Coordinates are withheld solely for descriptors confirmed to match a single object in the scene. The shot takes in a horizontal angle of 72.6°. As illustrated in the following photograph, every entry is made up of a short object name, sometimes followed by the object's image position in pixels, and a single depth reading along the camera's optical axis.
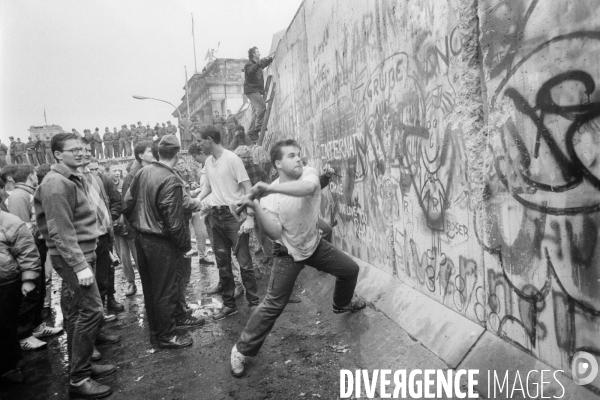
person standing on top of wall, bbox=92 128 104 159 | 28.59
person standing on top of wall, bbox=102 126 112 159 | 28.91
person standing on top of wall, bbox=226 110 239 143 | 17.89
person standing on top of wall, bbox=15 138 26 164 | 29.98
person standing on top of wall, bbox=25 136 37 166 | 30.39
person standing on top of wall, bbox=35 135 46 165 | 29.94
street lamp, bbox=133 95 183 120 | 23.25
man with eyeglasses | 3.21
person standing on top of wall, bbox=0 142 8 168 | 28.96
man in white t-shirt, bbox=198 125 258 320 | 4.88
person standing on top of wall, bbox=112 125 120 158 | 29.30
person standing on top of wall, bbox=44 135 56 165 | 30.85
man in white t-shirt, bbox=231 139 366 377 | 3.39
